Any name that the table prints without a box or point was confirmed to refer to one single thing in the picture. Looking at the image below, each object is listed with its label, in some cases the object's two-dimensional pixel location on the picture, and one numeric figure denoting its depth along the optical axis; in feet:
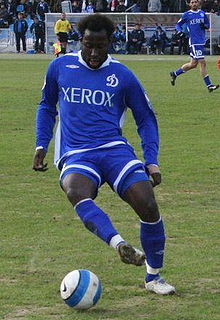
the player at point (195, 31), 87.81
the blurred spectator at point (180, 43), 150.00
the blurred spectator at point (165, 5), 163.52
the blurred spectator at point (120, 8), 163.94
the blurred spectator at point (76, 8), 166.47
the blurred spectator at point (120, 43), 153.75
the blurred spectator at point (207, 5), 158.20
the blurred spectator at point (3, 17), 169.37
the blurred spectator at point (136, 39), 152.05
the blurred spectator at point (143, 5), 162.50
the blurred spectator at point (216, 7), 157.38
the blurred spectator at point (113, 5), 164.96
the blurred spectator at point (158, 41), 150.20
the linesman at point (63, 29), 139.54
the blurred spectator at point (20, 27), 159.33
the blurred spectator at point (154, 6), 160.56
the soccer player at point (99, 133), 23.57
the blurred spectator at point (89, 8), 162.45
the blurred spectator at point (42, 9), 166.29
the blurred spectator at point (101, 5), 165.27
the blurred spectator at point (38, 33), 157.28
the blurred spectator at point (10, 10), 171.21
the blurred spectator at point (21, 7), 172.08
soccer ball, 22.76
